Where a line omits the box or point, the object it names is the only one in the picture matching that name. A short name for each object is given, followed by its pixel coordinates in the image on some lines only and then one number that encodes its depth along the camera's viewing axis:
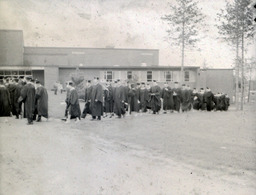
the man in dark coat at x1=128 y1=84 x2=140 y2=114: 17.08
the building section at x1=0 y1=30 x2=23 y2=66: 26.93
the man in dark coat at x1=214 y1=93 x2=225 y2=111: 21.62
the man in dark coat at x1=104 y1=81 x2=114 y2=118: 15.45
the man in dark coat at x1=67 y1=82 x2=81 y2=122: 12.52
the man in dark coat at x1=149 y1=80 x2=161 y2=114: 17.18
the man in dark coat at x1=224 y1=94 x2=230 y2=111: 22.01
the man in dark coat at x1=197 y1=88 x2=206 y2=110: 20.51
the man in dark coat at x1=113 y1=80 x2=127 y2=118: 14.69
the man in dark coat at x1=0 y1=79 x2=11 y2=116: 13.02
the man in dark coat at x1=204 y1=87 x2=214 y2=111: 20.47
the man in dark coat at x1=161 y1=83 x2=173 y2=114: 18.28
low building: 32.31
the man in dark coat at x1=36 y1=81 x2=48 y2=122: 12.32
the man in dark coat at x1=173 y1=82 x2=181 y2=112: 18.67
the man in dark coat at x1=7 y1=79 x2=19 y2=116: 14.23
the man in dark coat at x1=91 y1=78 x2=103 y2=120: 13.51
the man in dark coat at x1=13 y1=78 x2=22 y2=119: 13.08
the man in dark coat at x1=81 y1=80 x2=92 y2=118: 13.74
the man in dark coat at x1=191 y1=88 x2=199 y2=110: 20.43
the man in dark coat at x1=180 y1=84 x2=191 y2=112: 19.02
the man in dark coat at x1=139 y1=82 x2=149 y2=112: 17.58
